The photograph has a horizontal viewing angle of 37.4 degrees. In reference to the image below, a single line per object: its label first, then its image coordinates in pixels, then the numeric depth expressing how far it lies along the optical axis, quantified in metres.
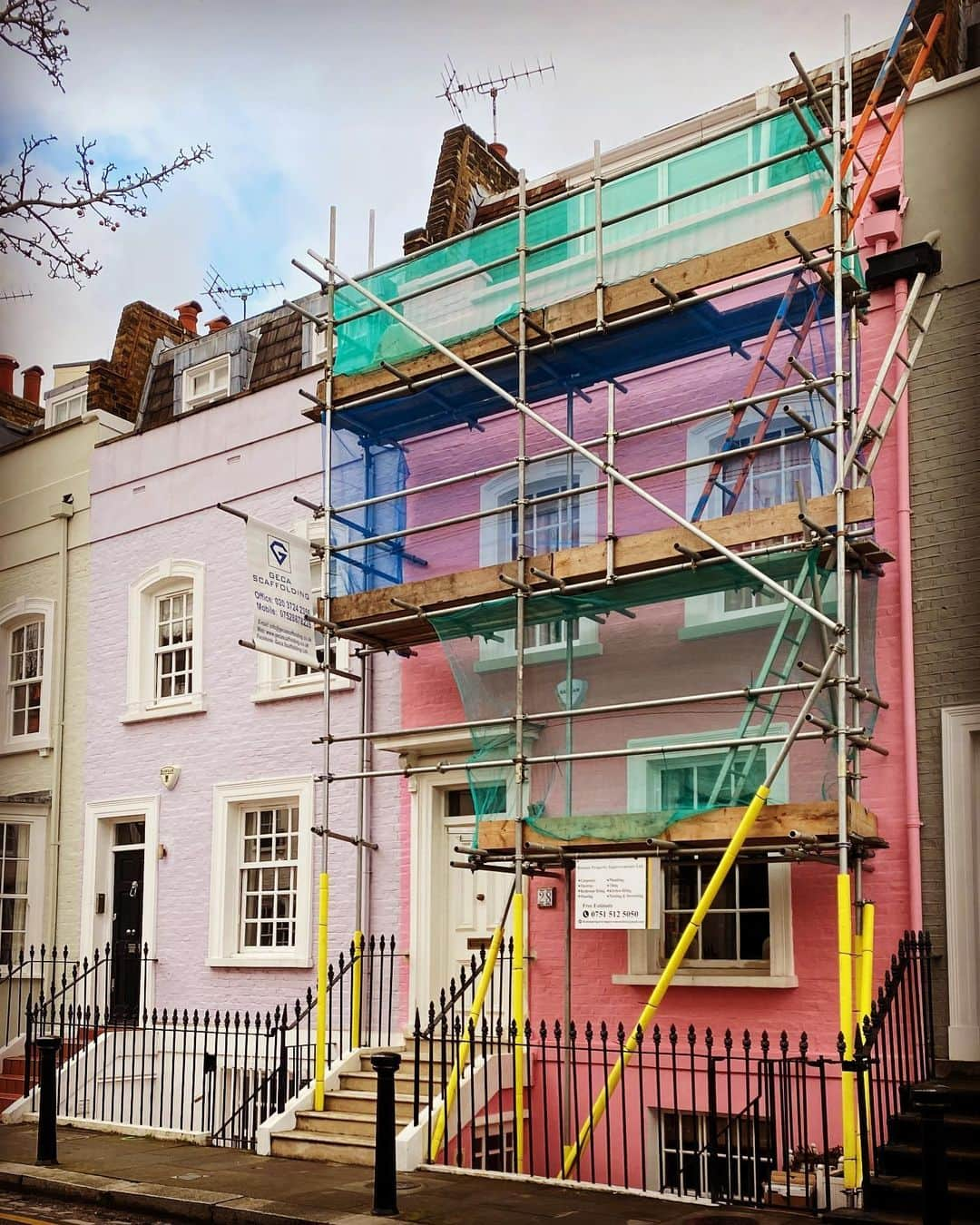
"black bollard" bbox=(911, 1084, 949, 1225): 7.61
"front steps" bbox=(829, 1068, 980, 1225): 8.71
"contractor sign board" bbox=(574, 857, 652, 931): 11.41
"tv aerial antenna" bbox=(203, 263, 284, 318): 22.39
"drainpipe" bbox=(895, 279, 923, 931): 11.46
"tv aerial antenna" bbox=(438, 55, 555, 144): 16.70
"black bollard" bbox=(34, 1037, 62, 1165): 12.30
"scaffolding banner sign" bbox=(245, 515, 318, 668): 13.79
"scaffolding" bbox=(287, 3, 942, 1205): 11.13
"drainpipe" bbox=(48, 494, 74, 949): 18.58
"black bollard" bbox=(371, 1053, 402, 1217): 9.80
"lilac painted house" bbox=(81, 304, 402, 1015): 16.05
